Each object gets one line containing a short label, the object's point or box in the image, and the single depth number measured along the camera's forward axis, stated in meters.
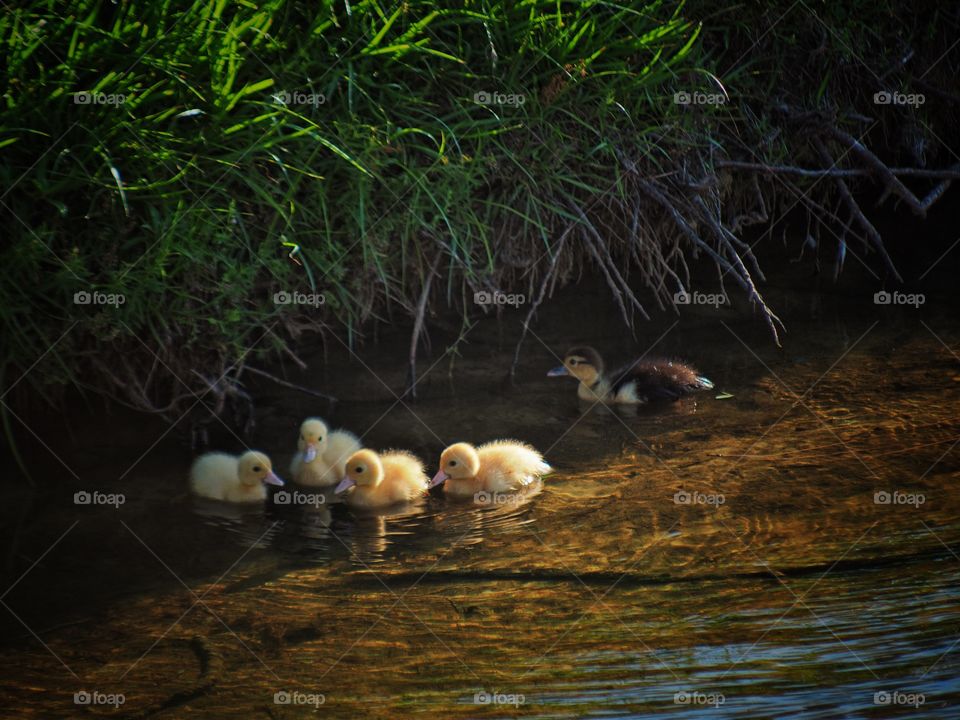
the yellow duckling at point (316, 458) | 8.63
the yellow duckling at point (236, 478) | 8.31
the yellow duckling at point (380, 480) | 8.25
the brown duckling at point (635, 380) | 10.07
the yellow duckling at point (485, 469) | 8.35
